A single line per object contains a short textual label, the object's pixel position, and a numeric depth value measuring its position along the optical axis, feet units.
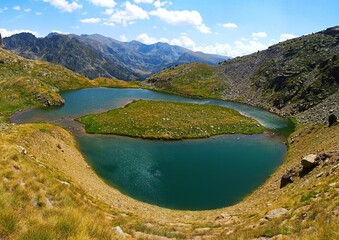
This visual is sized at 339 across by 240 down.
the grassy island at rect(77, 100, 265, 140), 237.04
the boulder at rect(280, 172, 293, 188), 129.88
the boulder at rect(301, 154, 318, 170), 125.80
